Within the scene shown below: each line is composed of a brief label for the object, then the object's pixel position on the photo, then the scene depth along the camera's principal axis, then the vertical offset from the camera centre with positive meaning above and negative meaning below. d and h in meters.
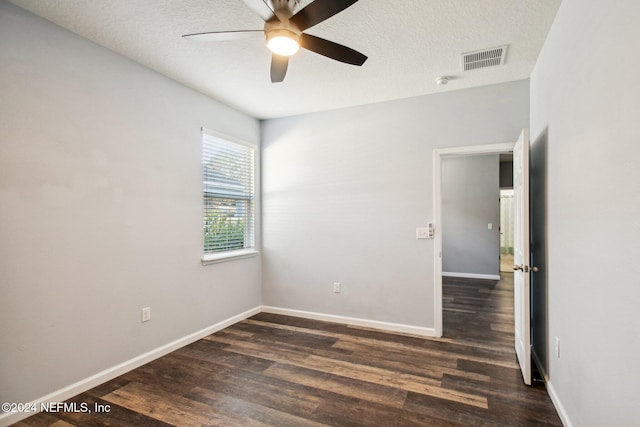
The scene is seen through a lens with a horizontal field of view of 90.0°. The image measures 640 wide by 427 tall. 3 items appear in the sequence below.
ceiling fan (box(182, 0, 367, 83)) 1.64 +1.06
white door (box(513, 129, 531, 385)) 2.42 -0.34
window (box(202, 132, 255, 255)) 3.62 +0.25
